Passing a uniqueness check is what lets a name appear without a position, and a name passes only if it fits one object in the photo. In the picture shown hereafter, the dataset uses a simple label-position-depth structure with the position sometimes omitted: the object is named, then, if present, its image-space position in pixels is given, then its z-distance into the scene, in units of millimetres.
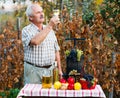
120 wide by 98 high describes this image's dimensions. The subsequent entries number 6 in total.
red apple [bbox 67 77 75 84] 2732
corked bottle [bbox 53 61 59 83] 2807
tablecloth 2659
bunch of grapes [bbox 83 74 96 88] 2725
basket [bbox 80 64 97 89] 2723
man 3037
